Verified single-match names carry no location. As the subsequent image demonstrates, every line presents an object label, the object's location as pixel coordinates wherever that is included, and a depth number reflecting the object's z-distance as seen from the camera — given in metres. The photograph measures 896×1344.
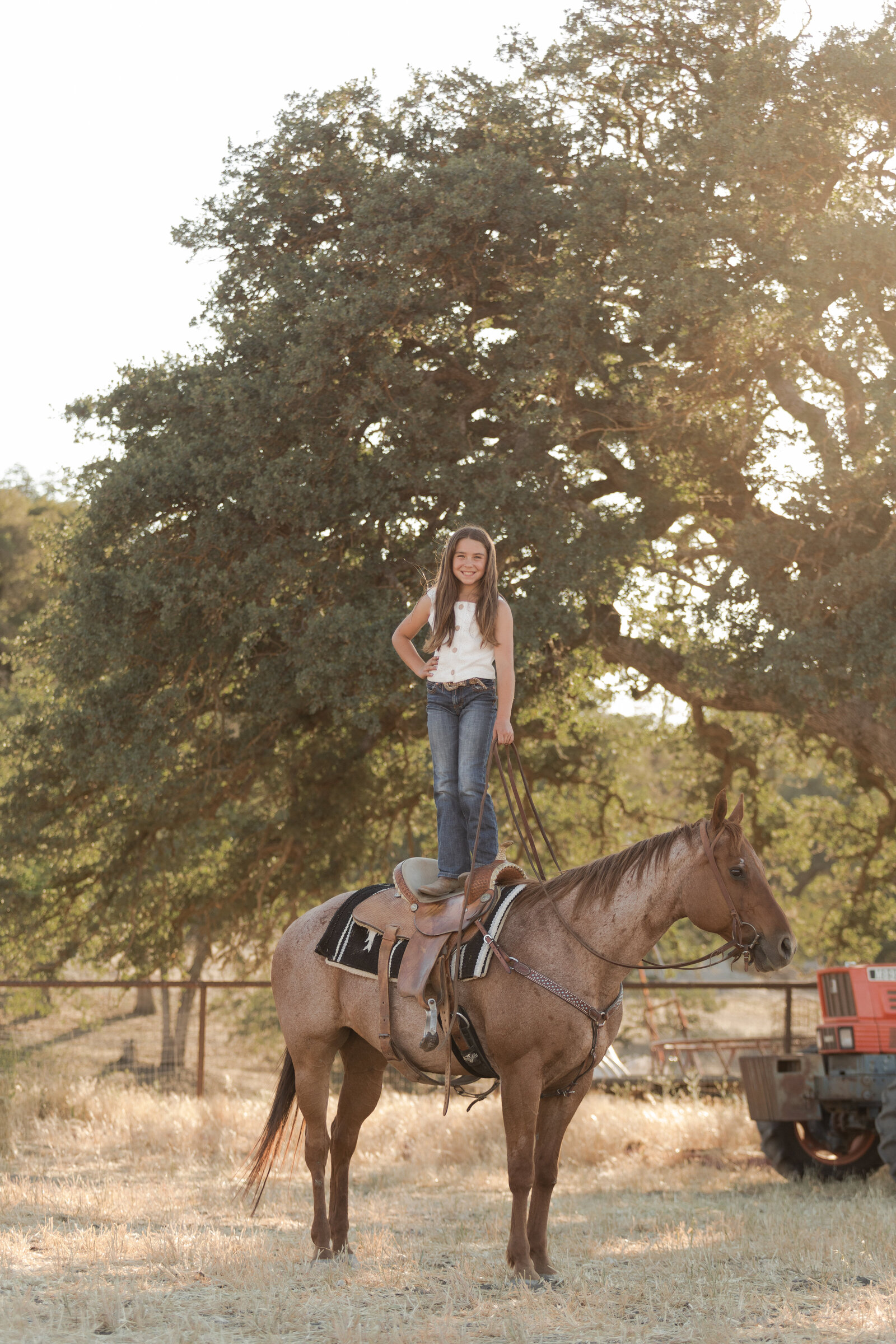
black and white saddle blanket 11.59
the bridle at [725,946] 10.94
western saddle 11.73
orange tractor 18.81
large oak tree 22.33
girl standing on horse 12.02
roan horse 11.09
